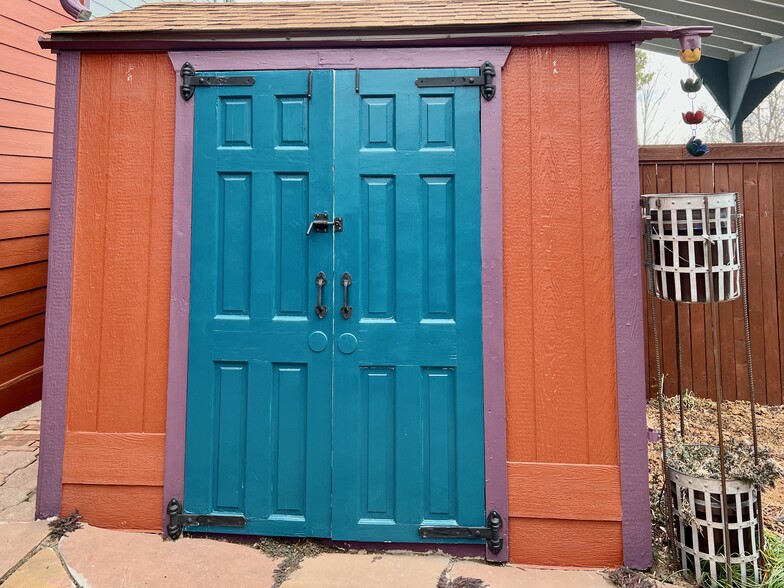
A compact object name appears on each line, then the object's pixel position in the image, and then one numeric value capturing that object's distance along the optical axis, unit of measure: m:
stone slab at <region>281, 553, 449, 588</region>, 2.18
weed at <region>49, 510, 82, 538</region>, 2.42
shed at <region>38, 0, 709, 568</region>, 2.42
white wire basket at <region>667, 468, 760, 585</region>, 2.19
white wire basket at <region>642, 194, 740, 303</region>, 2.23
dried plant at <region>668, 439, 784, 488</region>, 2.21
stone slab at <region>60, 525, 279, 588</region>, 2.17
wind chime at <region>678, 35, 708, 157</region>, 2.44
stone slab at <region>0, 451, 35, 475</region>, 3.08
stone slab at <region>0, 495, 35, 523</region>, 2.53
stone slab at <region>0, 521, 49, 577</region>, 2.22
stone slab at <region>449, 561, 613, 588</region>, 2.22
